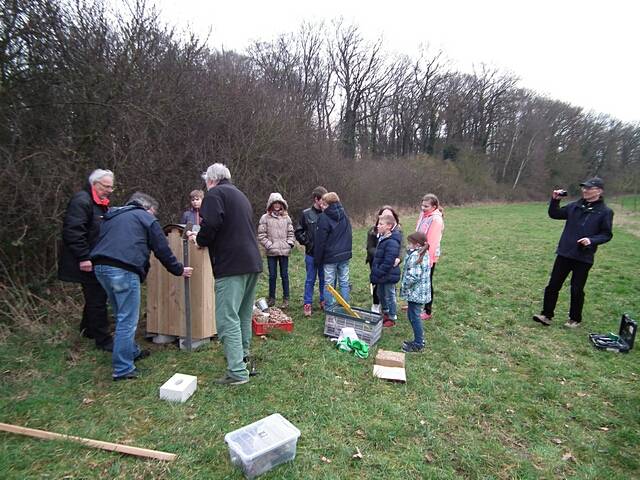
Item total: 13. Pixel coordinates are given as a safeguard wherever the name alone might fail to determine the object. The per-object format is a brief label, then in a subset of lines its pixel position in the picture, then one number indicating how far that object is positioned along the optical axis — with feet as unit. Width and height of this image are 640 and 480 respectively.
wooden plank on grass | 8.39
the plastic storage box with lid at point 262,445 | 7.91
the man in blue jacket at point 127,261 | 10.78
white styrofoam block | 10.48
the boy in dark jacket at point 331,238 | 17.01
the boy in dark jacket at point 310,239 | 18.30
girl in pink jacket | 16.94
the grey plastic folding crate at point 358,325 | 14.87
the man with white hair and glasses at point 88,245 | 12.03
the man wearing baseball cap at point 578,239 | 16.40
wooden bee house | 13.57
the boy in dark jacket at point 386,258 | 15.57
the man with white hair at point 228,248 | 10.73
